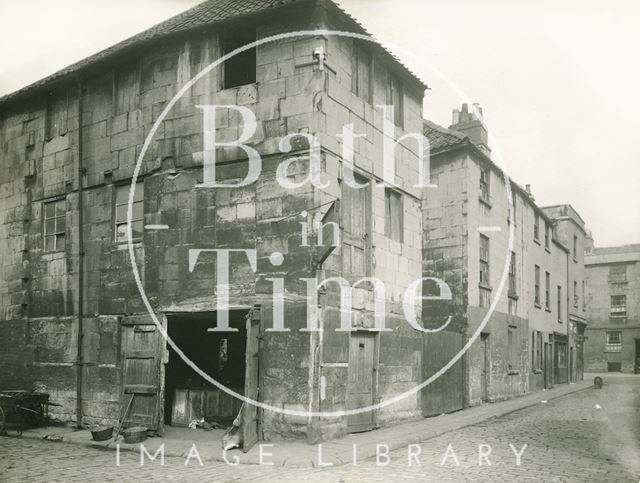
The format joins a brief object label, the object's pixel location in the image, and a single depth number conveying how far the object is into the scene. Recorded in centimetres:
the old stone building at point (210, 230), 1160
